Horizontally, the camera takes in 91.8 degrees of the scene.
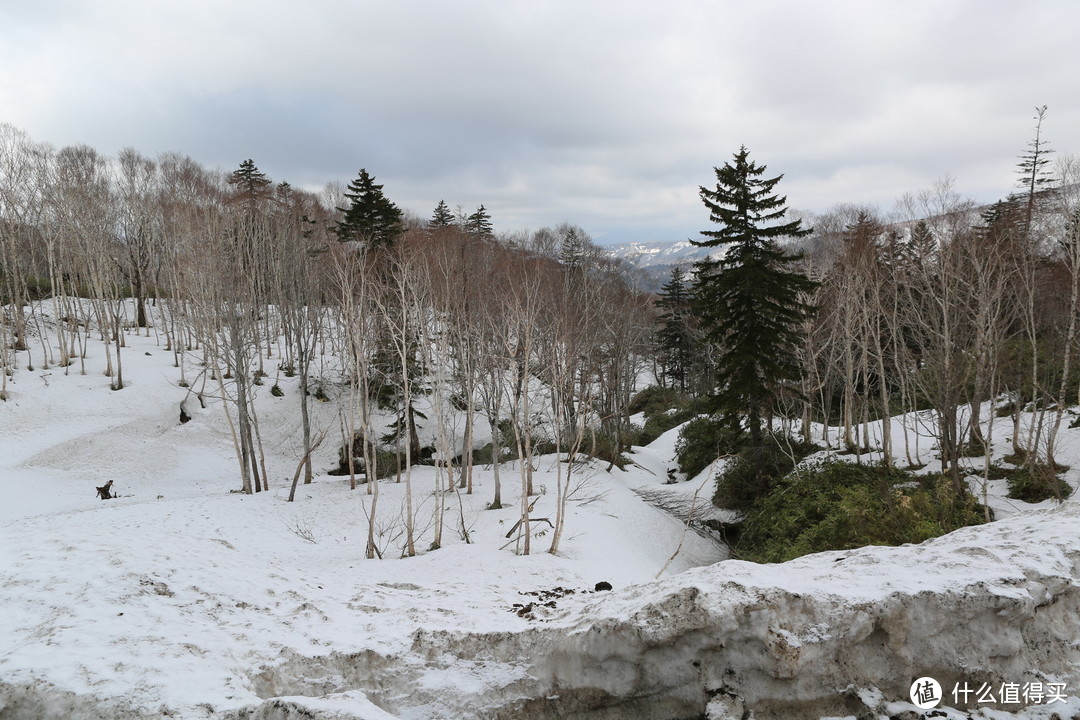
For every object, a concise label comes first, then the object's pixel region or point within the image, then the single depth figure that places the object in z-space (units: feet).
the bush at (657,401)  118.07
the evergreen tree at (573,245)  109.31
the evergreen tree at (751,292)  53.72
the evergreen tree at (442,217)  130.20
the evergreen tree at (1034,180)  88.58
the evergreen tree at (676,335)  120.54
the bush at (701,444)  69.92
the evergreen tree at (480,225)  115.32
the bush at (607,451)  78.23
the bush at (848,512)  40.57
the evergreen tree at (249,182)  112.47
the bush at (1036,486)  43.01
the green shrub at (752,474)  58.44
